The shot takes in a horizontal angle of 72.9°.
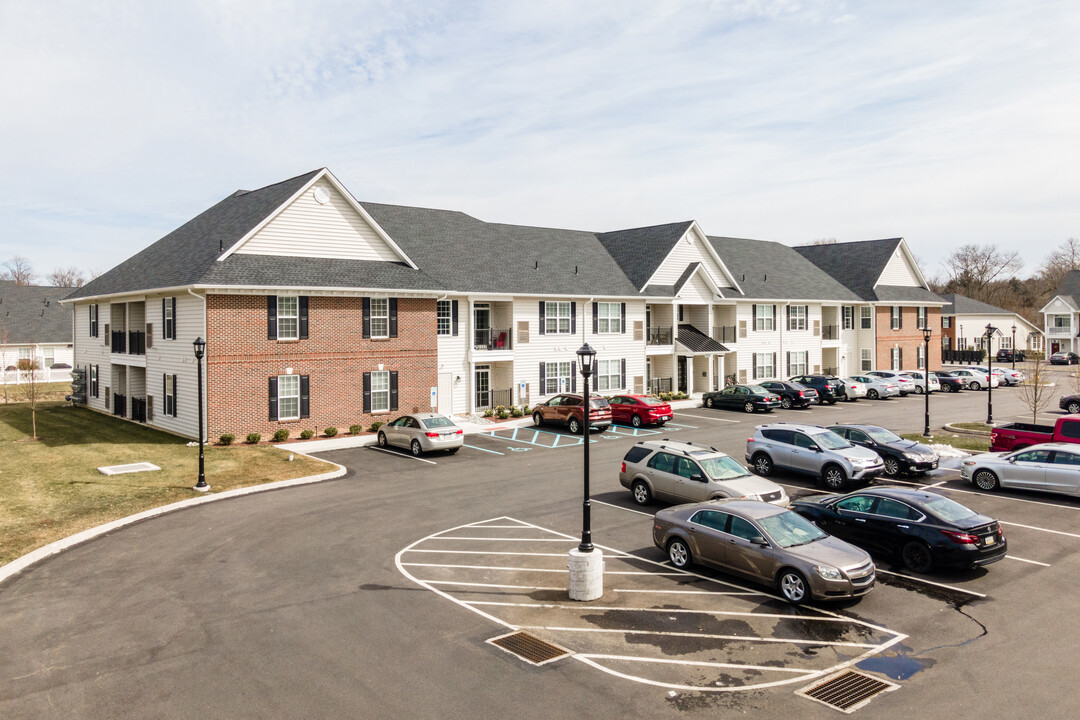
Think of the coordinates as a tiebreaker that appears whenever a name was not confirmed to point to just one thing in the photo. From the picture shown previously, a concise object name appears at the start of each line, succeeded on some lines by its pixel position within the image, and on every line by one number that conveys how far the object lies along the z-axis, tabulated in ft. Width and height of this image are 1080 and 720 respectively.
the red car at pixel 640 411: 113.80
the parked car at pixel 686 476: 57.47
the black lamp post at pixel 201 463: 69.10
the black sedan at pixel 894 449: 74.90
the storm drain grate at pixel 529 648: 34.47
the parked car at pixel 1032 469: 65.10
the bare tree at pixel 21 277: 348.47
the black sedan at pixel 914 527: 45.47
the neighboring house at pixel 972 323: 272.72
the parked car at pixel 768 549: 39.99
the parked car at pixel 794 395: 137.18
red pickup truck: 78.07
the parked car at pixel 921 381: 161.99
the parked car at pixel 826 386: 144.90
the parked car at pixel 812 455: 69.72
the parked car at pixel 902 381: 156.46
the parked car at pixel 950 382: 168.76
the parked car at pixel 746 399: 131.85
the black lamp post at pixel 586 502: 42.14
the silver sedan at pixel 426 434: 88.38
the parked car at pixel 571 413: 106.73
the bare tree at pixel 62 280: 358.64
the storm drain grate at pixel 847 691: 30.35
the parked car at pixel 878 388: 153.07
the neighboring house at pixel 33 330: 191.21
